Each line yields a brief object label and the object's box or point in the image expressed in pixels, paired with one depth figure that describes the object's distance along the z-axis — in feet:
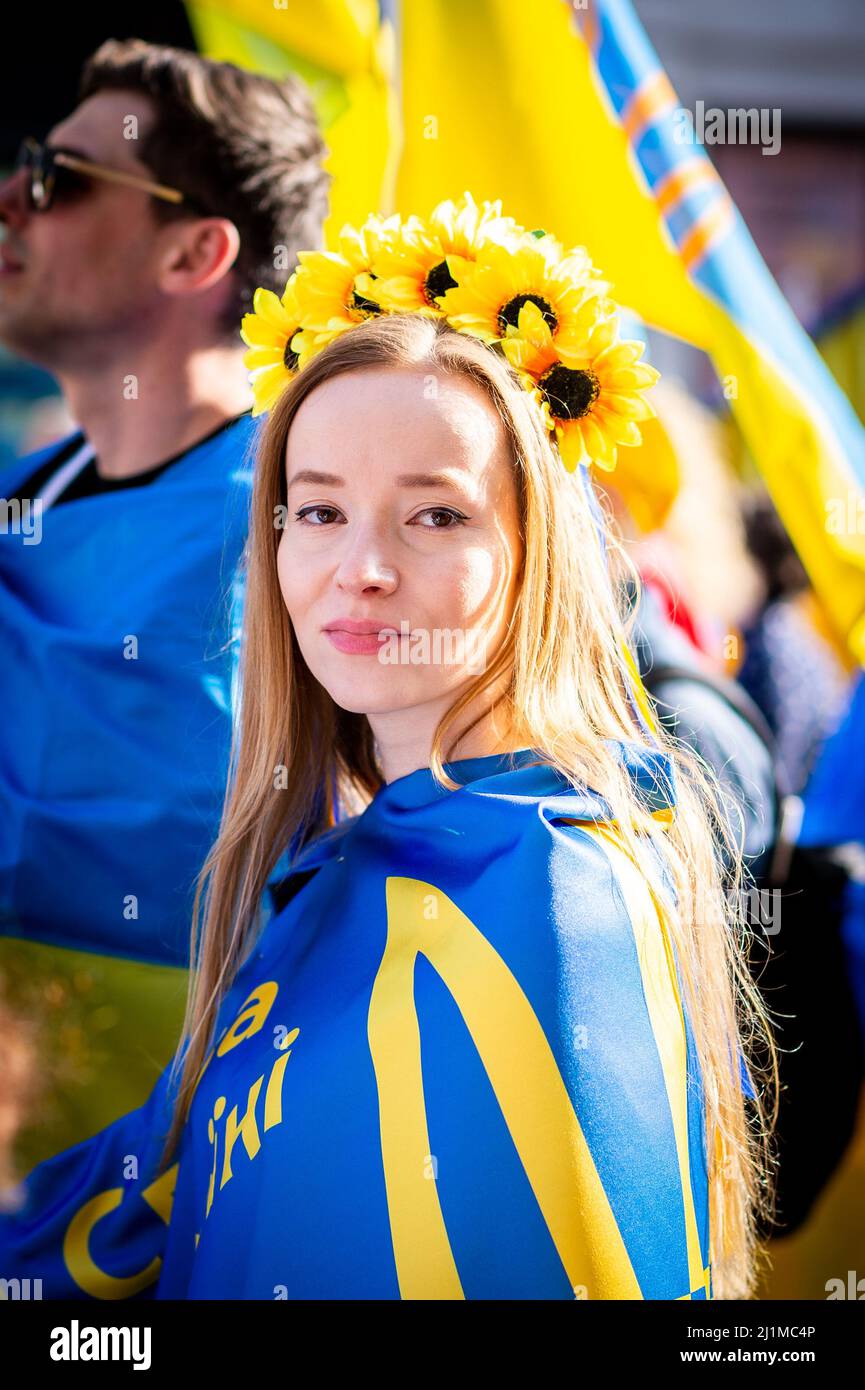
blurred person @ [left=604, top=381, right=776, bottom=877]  7.24
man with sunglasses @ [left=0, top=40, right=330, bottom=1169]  6.07
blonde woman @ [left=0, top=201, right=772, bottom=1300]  3.80
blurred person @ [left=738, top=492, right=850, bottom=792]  11.89
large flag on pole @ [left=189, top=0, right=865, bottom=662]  6.91
